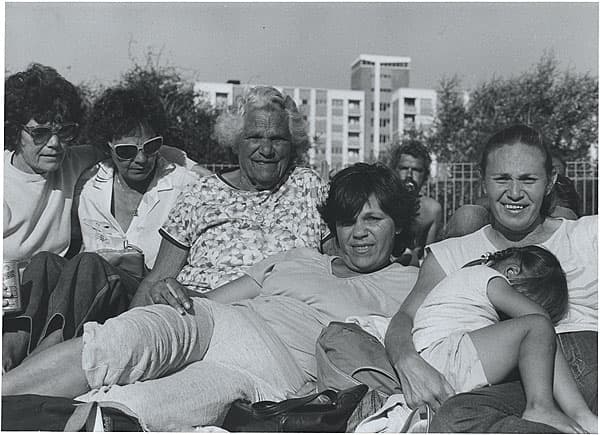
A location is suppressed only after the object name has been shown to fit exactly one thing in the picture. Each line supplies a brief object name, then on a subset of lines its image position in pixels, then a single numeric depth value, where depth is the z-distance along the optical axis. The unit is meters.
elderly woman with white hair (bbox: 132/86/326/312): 3.91
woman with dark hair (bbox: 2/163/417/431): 2.75
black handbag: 2.71
